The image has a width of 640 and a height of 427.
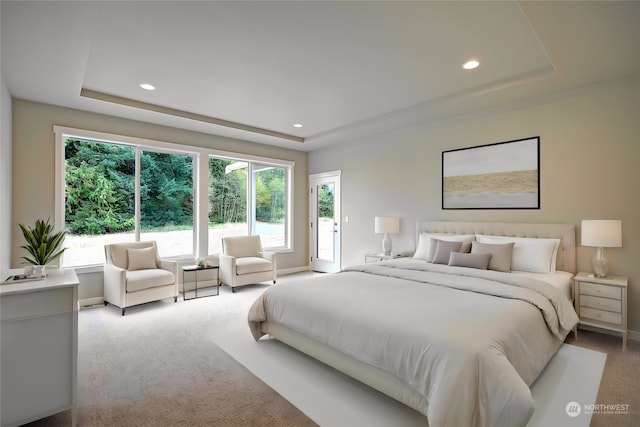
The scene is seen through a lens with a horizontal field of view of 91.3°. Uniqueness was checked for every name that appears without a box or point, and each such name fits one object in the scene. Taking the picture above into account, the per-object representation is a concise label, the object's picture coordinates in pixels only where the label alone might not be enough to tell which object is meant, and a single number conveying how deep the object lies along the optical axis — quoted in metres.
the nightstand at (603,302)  2.91
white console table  1.69
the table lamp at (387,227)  5.02
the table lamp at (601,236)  3.01
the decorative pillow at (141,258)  4.36
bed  1.59
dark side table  4.76
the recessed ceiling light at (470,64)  3.04
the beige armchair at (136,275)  3.89
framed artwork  3.88
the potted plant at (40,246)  2.04
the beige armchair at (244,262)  4.98
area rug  1.93
